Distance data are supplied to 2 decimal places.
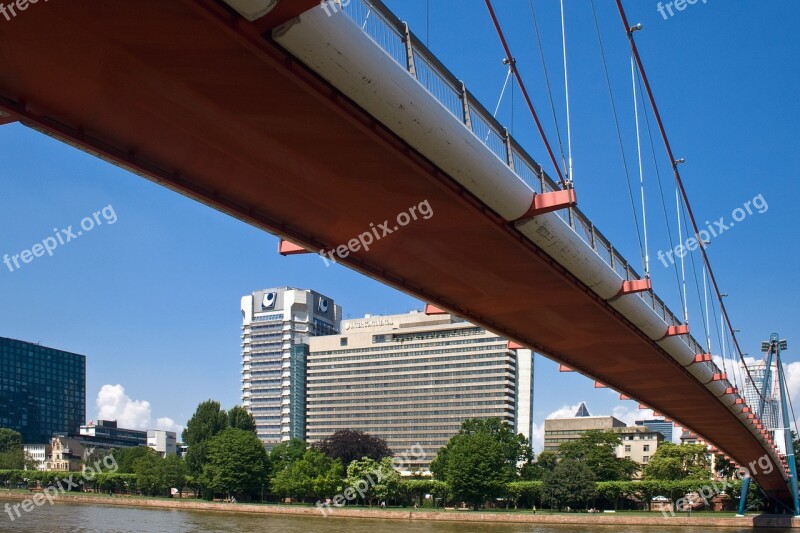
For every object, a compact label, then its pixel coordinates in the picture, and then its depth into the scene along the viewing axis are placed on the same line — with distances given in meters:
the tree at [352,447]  96.12
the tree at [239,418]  103.00
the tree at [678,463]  88.88
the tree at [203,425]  98.43
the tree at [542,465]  91.51
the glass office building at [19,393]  190.88
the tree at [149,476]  94.94
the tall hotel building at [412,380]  140.25
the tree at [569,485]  73.12
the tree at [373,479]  78.31
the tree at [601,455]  86.81
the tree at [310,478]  80.62
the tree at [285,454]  91.96
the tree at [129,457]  109.50
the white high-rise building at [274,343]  176.62
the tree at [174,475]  94.31
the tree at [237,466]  84.00
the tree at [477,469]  74.81
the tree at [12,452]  119.54
